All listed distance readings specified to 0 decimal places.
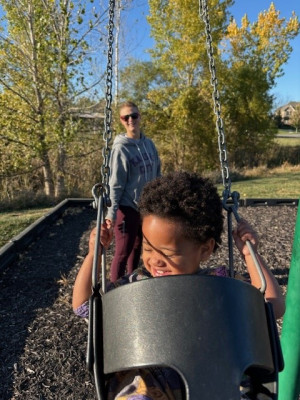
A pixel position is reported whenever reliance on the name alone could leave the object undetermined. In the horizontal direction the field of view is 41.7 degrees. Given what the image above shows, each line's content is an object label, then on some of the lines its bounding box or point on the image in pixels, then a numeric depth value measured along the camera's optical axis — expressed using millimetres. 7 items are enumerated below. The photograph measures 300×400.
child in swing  1194
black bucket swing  829
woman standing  2678
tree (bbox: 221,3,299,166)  14758
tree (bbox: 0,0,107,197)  7703
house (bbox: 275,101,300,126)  69375
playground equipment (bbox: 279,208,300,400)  1672
